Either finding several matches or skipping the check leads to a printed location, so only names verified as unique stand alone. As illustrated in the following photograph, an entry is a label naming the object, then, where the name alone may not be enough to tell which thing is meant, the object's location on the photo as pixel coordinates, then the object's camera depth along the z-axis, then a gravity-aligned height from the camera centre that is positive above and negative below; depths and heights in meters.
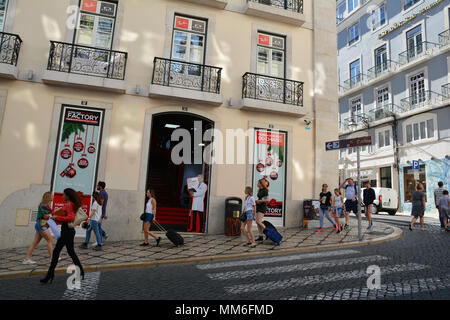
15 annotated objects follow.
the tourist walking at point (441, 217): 10.90 -0.65
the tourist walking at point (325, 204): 9.95 -0.35
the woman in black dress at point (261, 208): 8.02 -0.47
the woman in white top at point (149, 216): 7.79 -0.79
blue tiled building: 19.77 +8.31
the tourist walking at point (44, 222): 5.63 -0.78
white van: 19.19 -0.32
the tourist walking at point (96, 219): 7.27 -0.88
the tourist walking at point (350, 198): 10.66 -0.11
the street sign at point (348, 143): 7.99 +1.42
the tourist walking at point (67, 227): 4.61 -0.73
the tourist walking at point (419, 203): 10.64 -0.18
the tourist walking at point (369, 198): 10.70 -0.08
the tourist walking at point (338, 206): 9.86 -0.40
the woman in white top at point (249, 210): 7.80 -0.53
